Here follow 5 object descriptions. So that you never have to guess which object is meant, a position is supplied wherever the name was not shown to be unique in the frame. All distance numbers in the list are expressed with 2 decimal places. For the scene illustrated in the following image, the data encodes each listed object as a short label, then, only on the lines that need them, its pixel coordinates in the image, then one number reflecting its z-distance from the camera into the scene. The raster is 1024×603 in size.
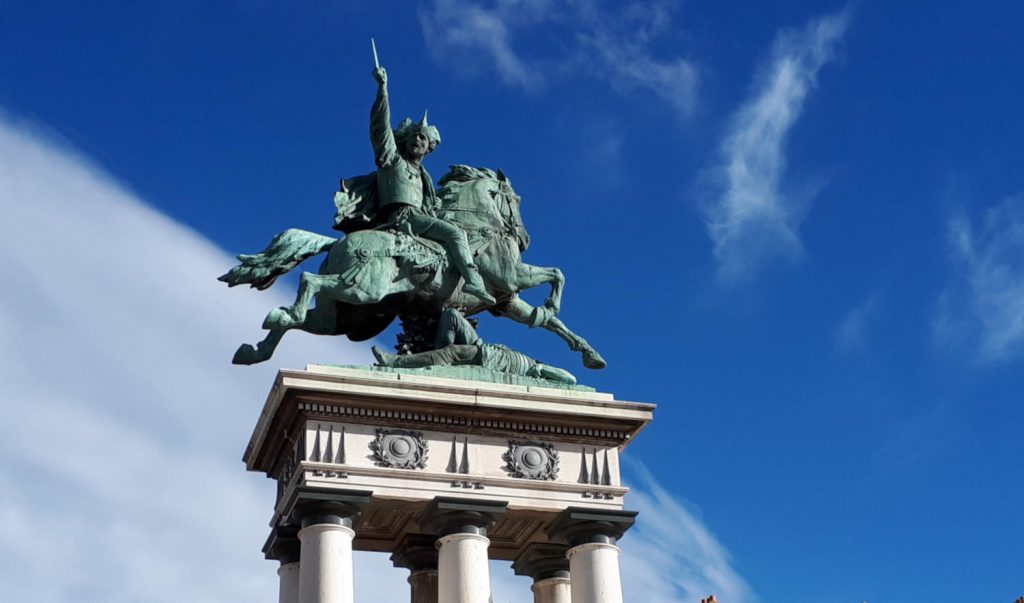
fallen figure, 29.72
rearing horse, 30.03
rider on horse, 31.03
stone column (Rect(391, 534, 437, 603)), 30.78
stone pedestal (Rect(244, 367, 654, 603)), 27.73
